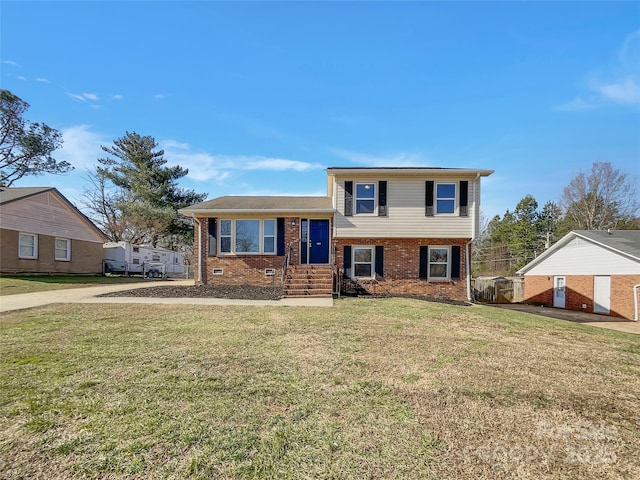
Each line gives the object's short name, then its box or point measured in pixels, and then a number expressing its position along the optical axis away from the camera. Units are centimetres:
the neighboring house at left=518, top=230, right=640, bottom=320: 1423
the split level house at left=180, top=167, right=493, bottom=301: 1237
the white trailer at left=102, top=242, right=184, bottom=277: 2248
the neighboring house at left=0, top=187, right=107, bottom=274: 1650
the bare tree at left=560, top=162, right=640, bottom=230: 2886
